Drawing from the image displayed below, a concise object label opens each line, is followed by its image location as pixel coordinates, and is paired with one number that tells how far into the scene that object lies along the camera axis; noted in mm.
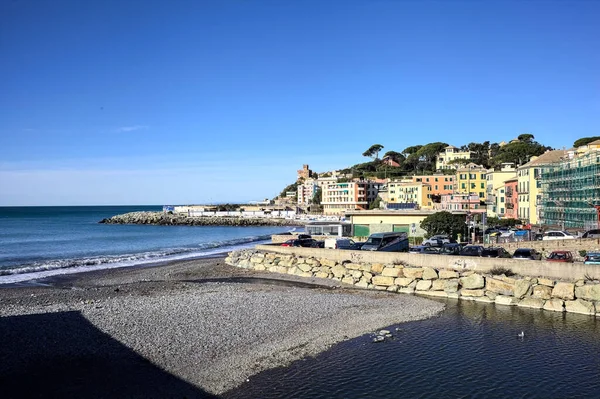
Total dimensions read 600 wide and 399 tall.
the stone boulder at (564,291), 24047
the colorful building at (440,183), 105650
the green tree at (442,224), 48281
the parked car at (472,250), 32603
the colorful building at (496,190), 79562
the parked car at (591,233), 41406
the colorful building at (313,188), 197875
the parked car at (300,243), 44550
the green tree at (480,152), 151862
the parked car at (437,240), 40394
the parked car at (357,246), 39031
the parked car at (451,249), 33656
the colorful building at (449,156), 154175
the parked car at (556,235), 41644
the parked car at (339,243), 40697
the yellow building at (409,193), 106562
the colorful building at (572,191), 49281
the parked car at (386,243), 36562
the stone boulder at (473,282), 26922
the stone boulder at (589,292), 23406
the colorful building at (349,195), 152125
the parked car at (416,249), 37312
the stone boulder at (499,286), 25984
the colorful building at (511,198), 70938
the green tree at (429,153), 174512
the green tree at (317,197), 189125
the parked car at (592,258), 28069
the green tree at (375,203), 135000
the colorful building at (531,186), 63406
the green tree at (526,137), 165875
